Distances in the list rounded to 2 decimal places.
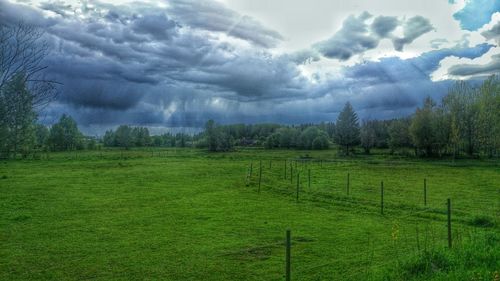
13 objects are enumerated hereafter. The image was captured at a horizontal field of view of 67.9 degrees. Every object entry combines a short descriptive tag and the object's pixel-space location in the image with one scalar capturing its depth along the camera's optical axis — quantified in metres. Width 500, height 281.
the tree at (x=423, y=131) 95.62
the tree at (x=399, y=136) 111.81
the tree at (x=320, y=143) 162.00
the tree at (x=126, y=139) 195.62
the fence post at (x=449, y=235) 13.88
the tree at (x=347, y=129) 119.69
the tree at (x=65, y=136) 148.38
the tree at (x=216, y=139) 152.12
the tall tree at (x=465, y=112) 95.07
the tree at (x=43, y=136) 130.06
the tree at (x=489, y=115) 85.25
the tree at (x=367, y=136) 127.12
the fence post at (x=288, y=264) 9.89
